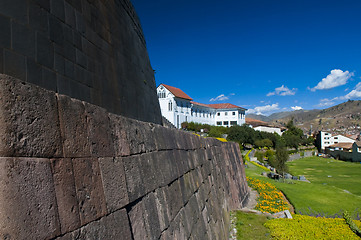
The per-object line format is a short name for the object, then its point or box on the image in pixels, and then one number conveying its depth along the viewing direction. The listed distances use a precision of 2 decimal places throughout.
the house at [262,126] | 87.76
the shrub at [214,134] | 48.85
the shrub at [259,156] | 46.56
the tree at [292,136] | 82.31
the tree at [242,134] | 60.18
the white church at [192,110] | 58.69
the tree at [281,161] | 31.59
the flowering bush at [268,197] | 13.58
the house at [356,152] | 70.62
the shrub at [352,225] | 9.94
